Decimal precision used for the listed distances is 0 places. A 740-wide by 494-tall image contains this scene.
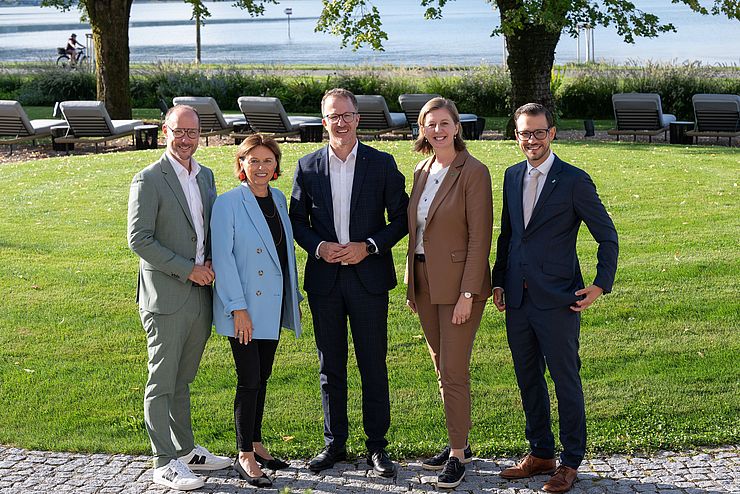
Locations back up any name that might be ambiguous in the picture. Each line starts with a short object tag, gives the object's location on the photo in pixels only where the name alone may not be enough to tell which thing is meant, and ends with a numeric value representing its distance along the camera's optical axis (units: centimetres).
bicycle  5128
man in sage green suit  566
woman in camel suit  577
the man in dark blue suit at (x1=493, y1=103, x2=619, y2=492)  560
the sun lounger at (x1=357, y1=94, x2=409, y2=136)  2141
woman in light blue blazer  576
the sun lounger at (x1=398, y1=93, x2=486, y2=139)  2169
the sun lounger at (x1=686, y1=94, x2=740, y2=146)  2045
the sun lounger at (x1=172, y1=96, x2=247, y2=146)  2122
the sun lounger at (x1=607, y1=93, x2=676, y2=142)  2088
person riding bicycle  5078
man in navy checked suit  593
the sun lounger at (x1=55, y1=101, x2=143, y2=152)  2078
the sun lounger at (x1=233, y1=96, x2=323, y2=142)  2103
